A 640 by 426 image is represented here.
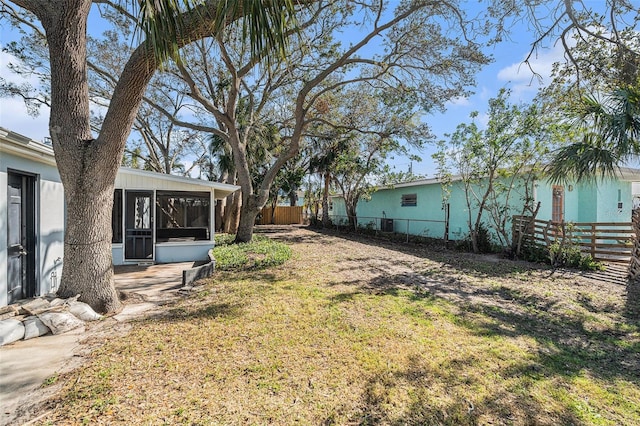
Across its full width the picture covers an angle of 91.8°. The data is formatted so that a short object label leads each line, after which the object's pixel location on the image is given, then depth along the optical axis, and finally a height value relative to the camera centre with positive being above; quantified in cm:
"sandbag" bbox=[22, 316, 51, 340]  387 -147
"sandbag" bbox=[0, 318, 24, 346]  364 -142
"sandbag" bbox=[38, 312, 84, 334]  402 -144
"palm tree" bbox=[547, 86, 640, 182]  563 +145
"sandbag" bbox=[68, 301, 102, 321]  434 -140
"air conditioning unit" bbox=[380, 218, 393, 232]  1877 -77
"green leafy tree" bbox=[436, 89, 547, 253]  938 +179
